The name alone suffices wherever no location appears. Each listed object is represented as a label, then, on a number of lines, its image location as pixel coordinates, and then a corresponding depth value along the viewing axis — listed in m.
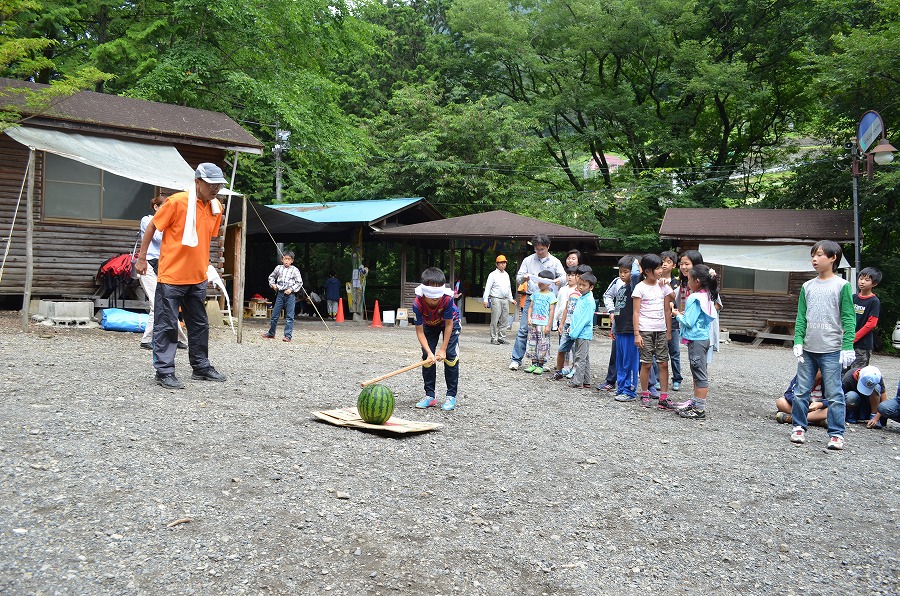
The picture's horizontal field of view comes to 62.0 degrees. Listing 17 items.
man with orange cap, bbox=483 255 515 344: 14.45
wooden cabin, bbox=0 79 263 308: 12.45
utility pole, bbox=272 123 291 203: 20.28
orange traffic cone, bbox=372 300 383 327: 20.56
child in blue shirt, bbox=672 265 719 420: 7.66
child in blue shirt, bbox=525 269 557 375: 10.08
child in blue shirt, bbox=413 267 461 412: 6.73
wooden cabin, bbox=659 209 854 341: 20.30
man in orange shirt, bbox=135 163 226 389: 6.75
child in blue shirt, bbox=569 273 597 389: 9.03
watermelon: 5.90
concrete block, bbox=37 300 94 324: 11.94
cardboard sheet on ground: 5.81
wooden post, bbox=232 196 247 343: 11.89
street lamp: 13.53
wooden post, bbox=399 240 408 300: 22.11
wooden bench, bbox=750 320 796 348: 20.27
